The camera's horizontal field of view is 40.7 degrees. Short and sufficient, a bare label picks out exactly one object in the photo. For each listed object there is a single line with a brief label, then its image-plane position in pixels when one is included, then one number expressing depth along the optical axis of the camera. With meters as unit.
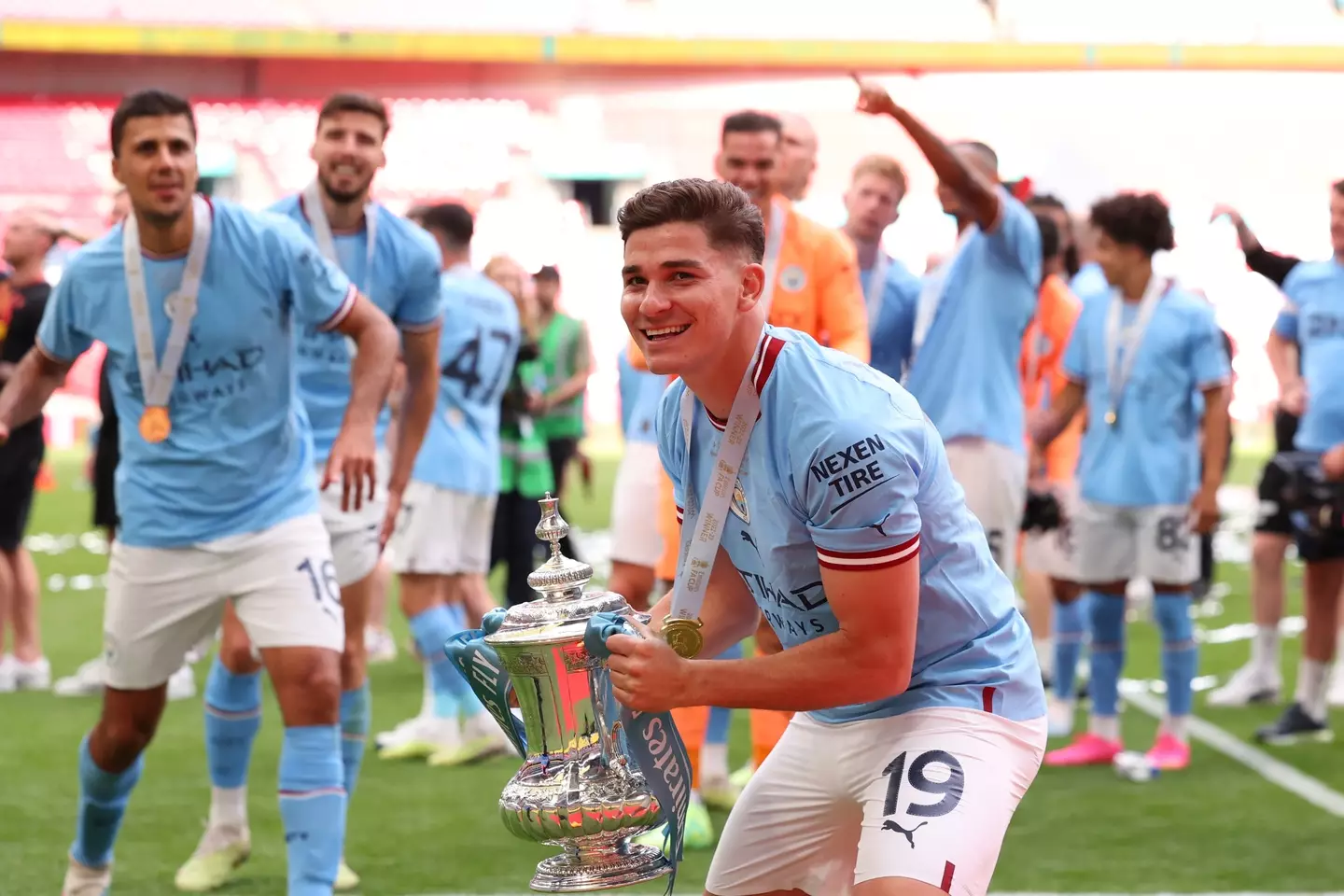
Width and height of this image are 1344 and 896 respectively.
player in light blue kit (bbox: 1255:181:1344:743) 7.55
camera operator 7.94
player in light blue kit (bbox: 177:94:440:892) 5.39
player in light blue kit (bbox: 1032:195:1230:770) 7.04
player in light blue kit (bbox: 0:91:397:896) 4.52
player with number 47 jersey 7.43
